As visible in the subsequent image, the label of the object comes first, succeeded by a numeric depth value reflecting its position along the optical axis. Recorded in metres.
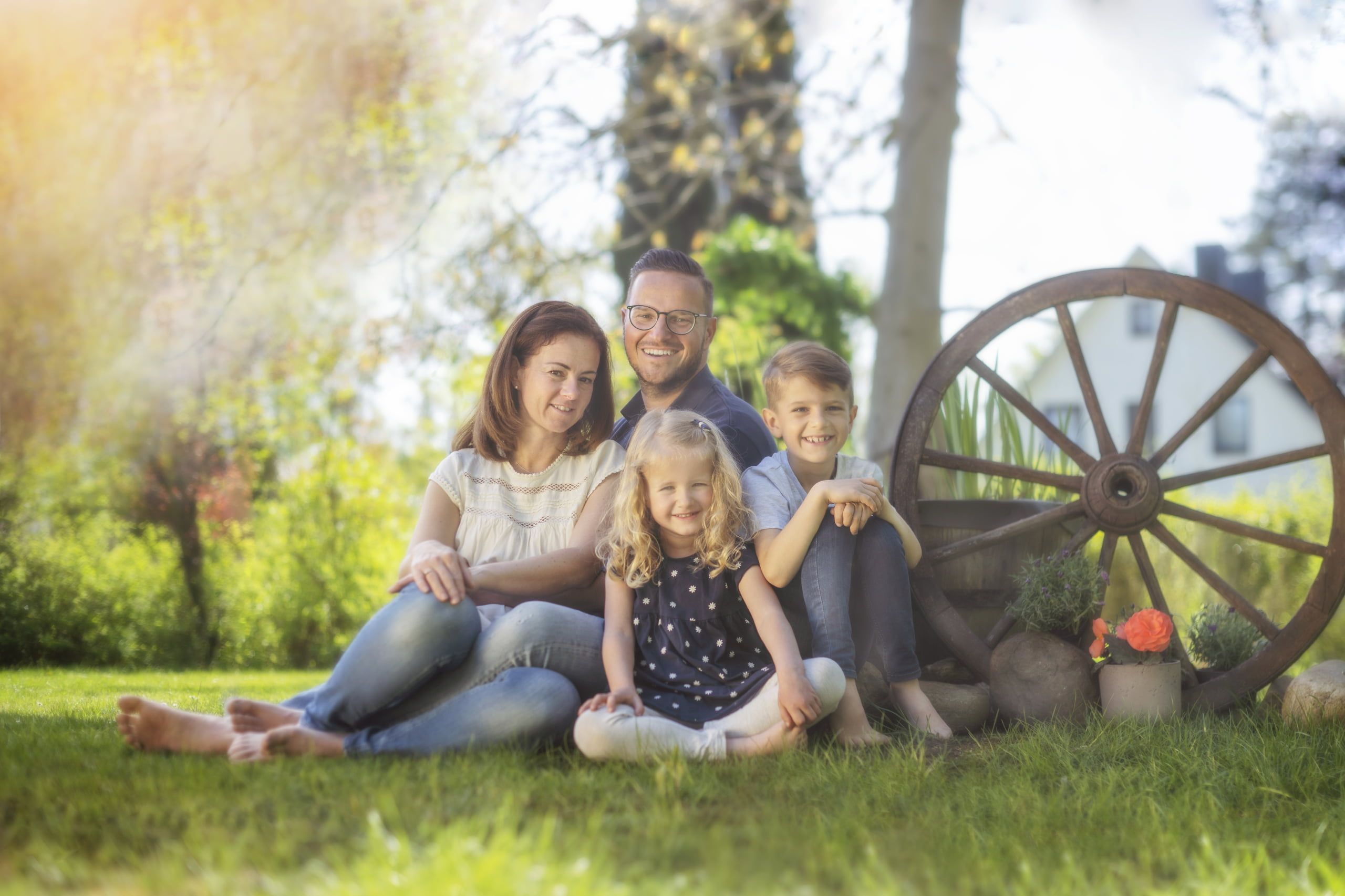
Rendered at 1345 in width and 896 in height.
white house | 16.58
